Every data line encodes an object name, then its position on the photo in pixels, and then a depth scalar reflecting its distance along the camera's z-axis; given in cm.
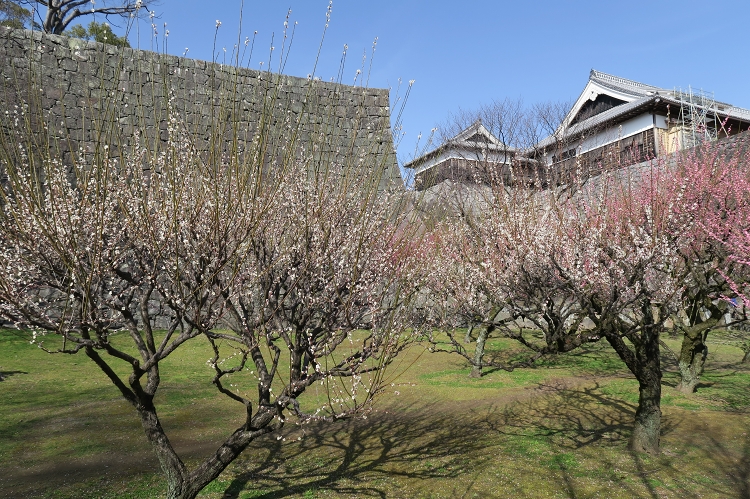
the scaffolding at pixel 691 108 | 2270
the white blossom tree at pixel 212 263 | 507
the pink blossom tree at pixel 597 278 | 738
